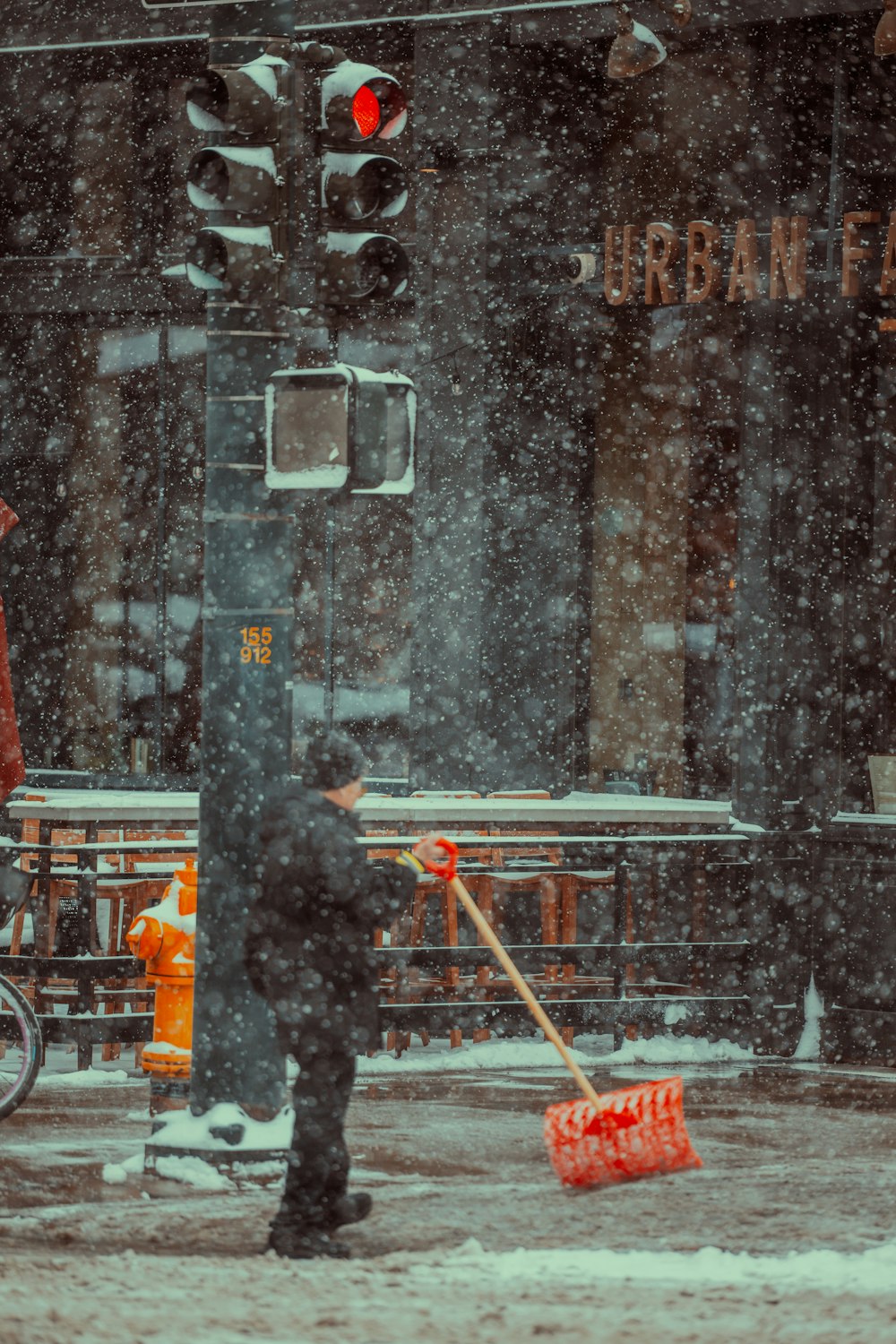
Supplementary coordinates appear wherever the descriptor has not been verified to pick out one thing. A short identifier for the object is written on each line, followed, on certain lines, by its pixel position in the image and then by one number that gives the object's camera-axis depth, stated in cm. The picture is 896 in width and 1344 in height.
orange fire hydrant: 1834
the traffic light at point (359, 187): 1692
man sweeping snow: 1500
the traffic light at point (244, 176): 1686
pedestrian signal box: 1672
